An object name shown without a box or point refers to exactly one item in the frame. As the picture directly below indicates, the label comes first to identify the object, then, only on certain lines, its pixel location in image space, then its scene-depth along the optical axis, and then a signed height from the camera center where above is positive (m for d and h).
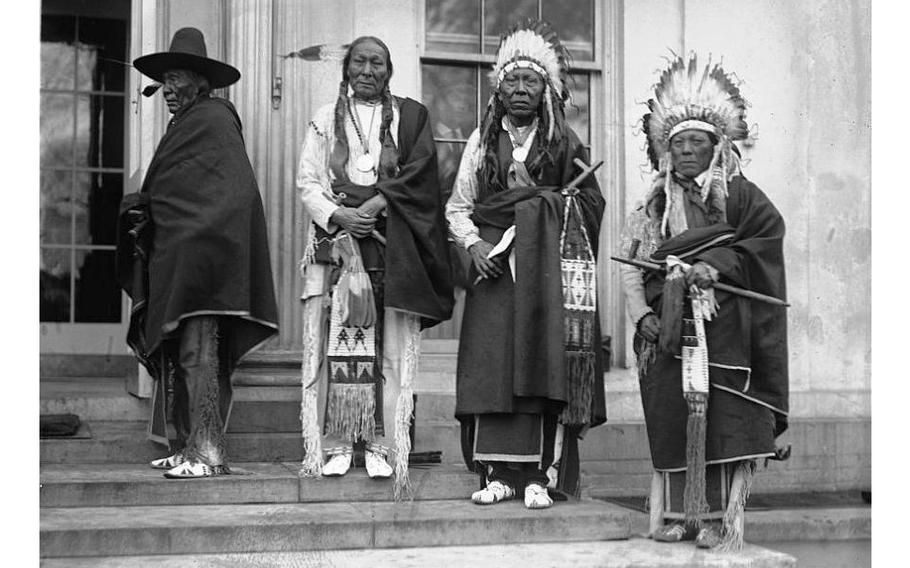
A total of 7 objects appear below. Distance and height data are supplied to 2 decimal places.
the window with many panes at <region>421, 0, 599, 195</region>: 8.54 +1.37
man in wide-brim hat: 6.42 +0.04
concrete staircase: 5.71 -1.12
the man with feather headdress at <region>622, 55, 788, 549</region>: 6.26 -0.20
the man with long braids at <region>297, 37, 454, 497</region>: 6.52 +0.02
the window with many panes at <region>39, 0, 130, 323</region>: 9.30 +0.78
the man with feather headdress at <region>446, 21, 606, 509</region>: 6.44 -0.06
